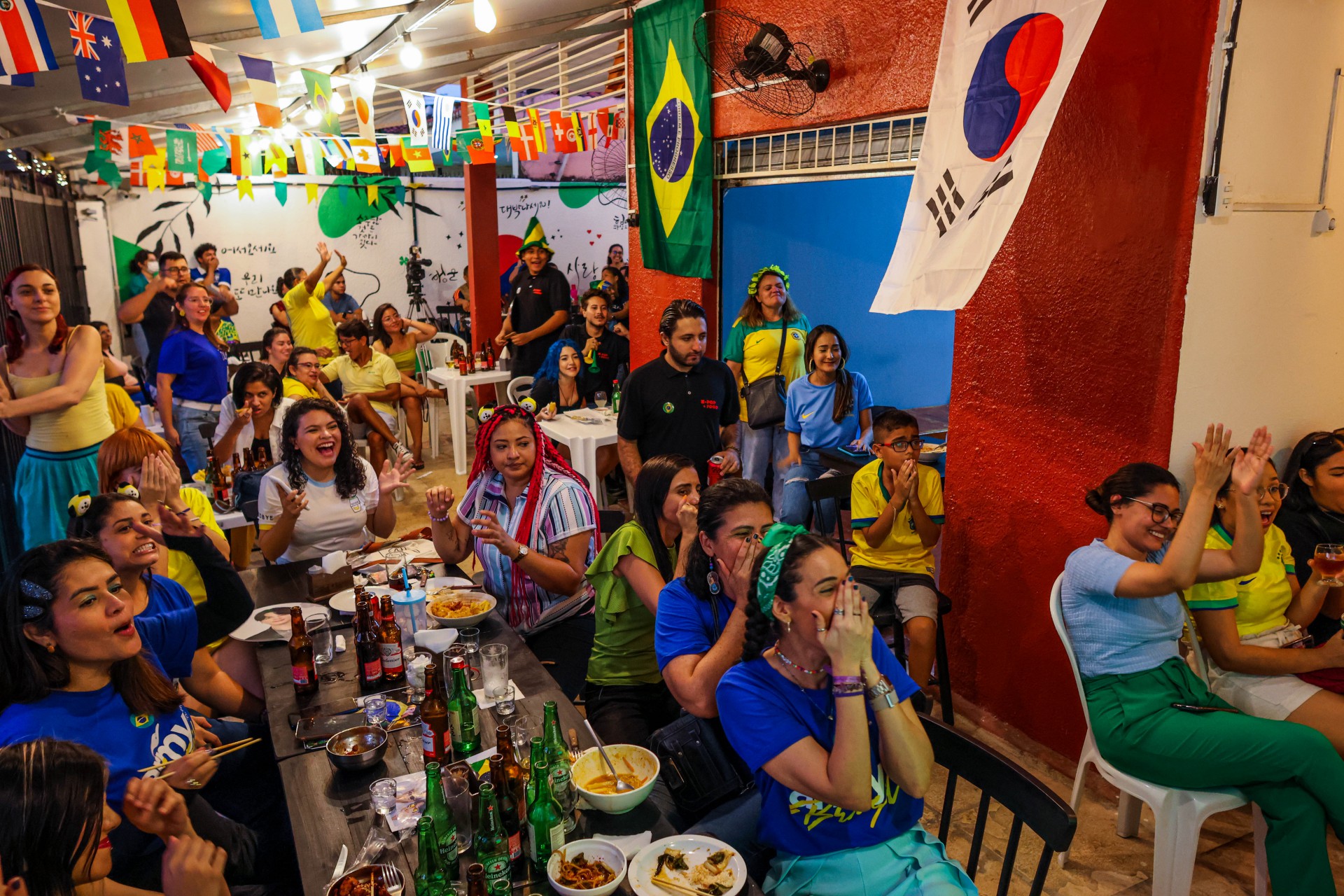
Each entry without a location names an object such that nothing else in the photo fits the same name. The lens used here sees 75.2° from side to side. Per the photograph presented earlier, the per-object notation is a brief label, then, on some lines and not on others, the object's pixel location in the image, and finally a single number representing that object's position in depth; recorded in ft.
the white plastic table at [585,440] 20.36
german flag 10.23
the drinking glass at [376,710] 8.01
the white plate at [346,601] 10.32
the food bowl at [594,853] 6.00
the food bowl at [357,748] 7.14
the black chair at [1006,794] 6.16
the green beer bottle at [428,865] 5.73
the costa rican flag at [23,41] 10.02
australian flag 11.10
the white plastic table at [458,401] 27.96
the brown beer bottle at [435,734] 7.20
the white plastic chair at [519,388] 26.94
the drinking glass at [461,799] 6.46
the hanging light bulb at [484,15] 14.11
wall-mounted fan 15.70
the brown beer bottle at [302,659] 8.53
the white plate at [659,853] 5.84
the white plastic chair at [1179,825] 8.60
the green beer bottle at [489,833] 6.02
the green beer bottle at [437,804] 6.32
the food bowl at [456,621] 9.73
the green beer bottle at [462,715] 7.48
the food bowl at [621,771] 6.59
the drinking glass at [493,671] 8.26
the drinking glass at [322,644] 9.21
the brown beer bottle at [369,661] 8.76
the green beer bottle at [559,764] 6.49
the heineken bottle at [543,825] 6.15
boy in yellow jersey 12.64
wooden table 6.27
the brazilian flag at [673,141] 19.33
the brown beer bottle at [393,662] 8.82
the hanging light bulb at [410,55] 17.90
